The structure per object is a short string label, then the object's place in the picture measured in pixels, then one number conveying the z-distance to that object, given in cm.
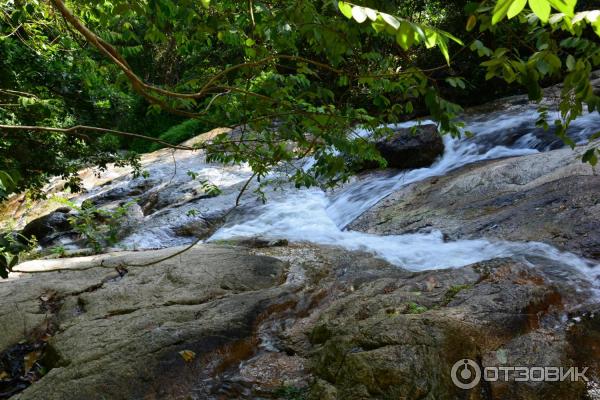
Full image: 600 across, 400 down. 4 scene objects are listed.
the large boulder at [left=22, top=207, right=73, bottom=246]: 964
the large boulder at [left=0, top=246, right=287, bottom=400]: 279
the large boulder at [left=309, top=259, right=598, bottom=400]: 231
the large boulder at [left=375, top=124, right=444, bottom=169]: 961
